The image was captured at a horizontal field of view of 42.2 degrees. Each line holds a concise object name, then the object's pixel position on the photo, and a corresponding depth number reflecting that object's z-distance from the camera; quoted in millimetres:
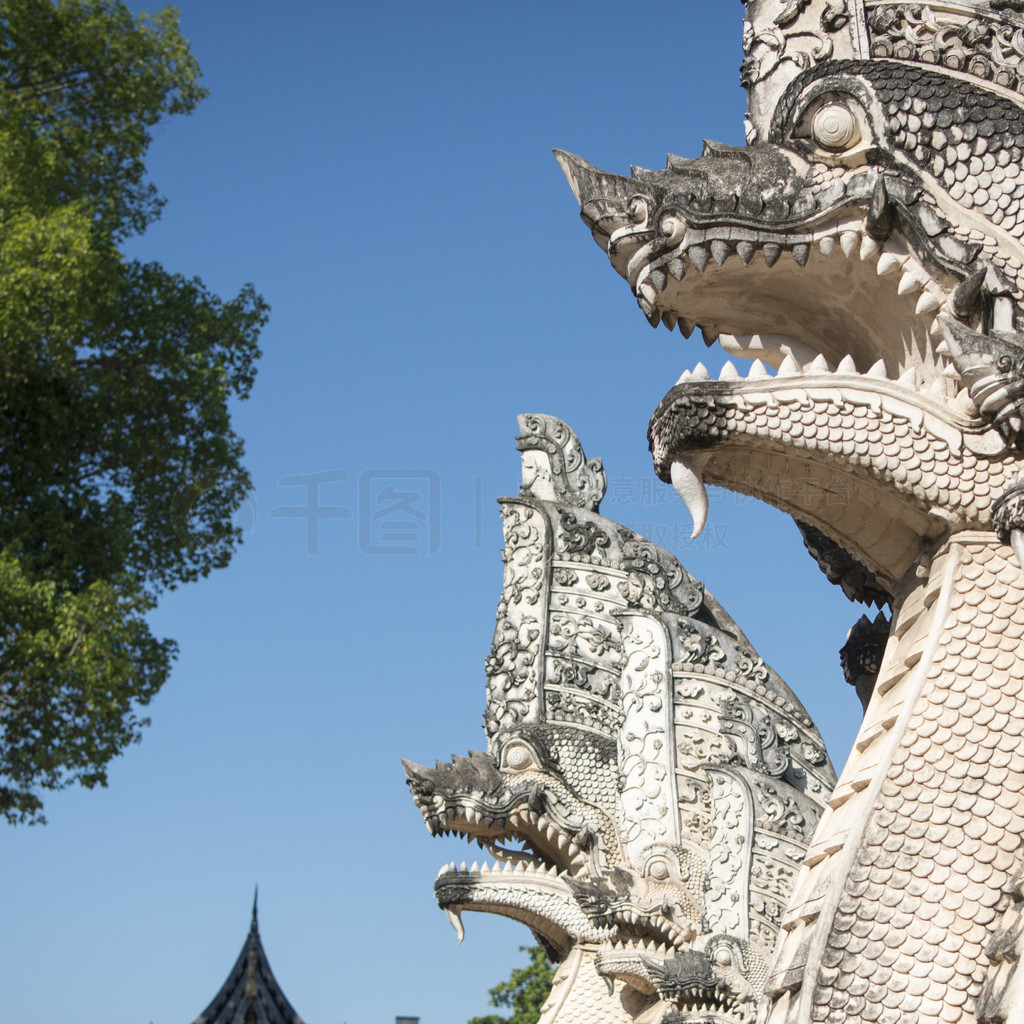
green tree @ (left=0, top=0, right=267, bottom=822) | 10539
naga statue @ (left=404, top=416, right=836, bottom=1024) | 7473
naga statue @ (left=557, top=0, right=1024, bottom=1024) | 3307
